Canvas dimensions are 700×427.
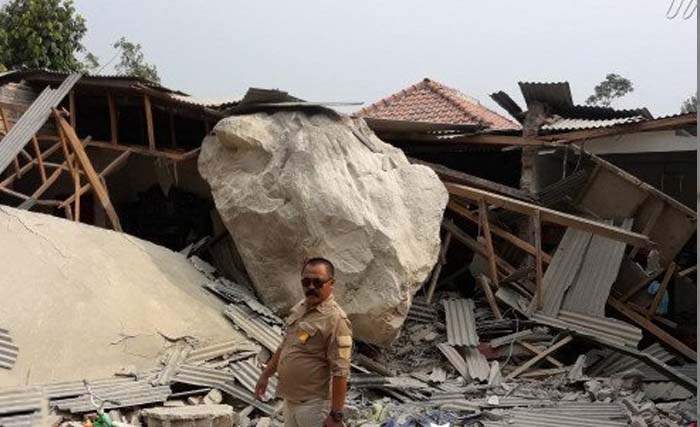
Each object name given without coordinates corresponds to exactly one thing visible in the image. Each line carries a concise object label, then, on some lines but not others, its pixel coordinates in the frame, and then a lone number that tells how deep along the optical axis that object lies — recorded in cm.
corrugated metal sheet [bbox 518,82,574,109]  1063
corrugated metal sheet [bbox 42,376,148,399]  552
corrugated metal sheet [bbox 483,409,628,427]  654
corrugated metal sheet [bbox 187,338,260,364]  667
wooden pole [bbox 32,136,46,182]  960
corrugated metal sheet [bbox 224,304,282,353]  734
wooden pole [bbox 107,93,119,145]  1057
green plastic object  536
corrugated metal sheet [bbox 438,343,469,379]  818
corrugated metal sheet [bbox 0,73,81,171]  936
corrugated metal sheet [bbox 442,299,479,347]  867
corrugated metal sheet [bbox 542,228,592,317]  918
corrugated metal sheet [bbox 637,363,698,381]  790
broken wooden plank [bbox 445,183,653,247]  760
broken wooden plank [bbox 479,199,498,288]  920
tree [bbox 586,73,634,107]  3203
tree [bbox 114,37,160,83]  2314
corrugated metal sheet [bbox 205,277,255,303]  800
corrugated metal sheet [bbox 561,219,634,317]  900
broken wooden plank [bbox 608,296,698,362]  895
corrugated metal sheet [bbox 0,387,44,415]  518
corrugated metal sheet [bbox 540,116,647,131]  1025
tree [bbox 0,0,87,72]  1616
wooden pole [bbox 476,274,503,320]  923
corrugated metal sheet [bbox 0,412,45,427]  506
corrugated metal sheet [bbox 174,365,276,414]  629
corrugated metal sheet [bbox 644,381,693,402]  755
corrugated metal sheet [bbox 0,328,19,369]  562
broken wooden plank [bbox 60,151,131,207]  928
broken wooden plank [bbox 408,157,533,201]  1025
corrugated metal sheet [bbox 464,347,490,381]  805
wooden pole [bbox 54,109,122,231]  931
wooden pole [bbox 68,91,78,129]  1039
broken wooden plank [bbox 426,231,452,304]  970
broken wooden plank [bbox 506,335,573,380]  834
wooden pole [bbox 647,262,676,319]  941
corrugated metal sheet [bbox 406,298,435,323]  935
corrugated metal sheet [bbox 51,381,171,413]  548
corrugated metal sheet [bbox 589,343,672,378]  823
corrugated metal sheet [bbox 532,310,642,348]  848
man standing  396
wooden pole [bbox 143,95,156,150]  1000
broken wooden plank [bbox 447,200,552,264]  949
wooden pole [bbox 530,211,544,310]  895
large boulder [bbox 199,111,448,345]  771
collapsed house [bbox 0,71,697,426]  668
